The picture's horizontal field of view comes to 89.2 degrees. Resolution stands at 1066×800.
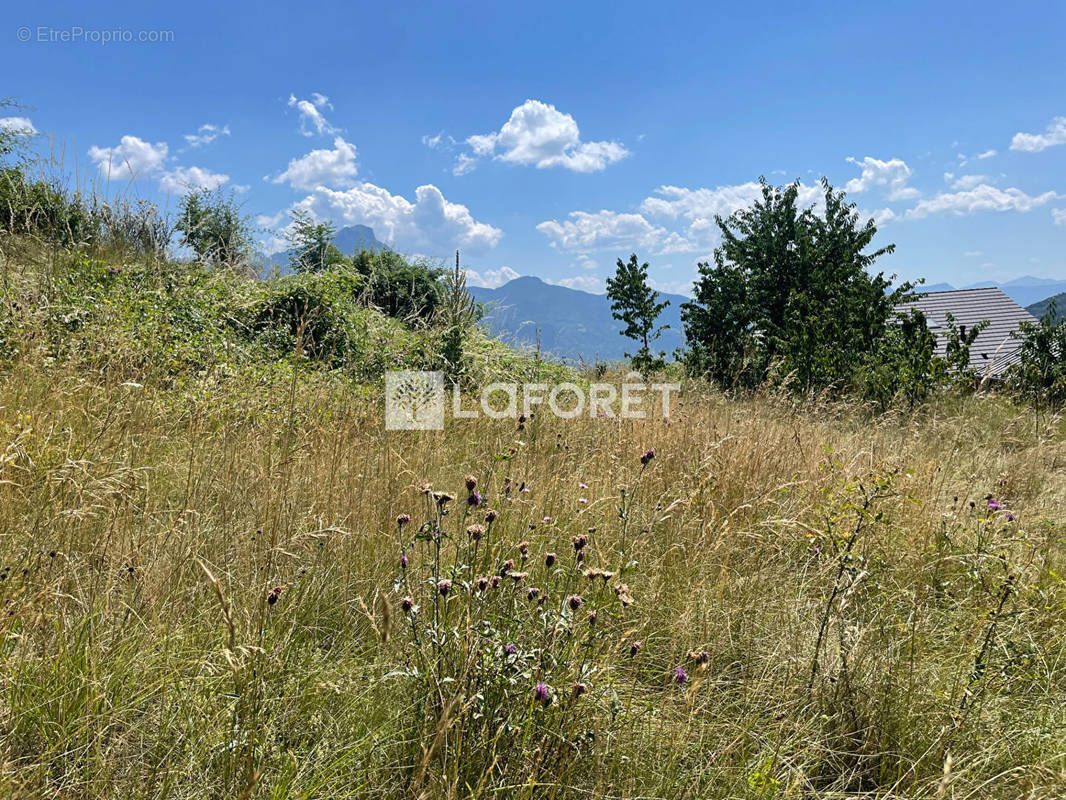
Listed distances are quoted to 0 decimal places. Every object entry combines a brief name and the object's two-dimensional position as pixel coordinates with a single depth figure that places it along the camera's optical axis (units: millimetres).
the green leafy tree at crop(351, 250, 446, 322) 12617
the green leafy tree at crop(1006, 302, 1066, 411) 7402
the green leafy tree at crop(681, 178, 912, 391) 7988
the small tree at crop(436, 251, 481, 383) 7148
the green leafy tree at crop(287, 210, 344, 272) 14781
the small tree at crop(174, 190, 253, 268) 16630
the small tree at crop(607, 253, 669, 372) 10102
